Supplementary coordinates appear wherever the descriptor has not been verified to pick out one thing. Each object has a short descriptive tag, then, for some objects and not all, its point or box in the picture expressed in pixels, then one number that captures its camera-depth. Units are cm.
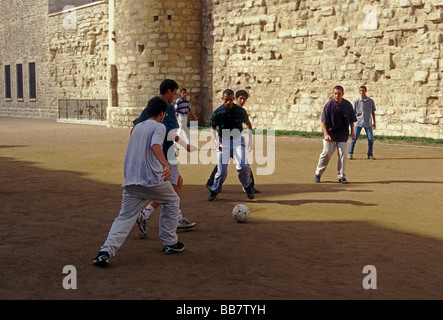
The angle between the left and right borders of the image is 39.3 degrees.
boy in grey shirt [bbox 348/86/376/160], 1516
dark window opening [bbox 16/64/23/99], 4278
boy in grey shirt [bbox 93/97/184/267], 568
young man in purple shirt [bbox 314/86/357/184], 1094
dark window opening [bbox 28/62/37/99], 4116
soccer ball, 748
